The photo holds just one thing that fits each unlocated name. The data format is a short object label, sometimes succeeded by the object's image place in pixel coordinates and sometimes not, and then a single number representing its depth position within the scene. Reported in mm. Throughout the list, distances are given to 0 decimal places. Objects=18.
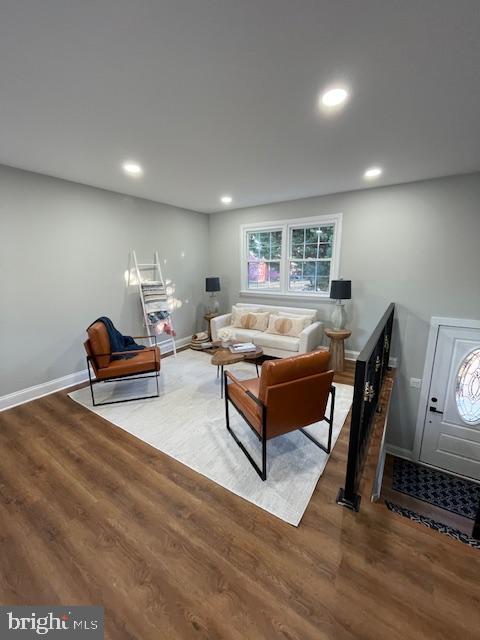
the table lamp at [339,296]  3875
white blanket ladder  4391
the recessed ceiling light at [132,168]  2928
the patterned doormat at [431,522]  2757
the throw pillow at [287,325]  4277
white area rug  1910
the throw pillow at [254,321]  4668
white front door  3572
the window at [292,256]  4469
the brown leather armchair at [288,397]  1856
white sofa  4004
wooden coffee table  3221
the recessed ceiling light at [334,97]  1708
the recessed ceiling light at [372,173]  3148
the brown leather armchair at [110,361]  3021
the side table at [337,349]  3998
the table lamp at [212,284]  5281
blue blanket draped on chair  3396
